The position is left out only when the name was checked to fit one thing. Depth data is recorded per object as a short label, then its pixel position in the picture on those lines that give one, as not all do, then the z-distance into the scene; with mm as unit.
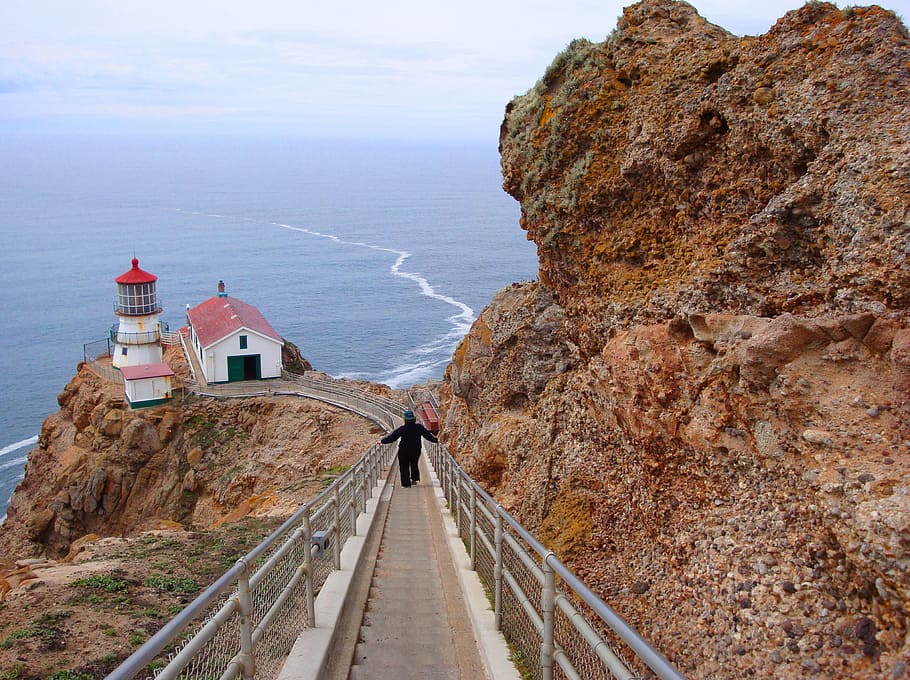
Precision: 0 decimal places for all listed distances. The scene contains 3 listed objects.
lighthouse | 41906
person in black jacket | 14180
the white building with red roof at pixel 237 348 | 40750
